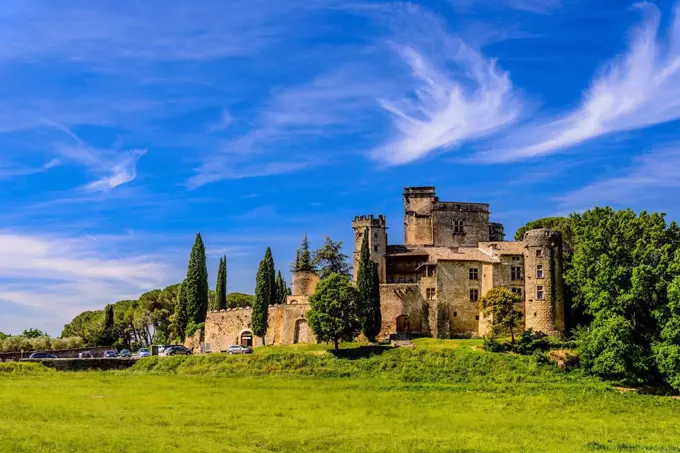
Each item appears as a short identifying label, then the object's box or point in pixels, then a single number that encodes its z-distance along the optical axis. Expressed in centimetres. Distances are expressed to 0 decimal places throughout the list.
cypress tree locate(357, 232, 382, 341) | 6919
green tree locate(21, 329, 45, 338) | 12669
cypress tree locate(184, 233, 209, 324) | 9031
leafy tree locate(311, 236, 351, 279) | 9088
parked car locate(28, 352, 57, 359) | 7419
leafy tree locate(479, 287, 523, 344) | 6488
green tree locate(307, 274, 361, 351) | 6550
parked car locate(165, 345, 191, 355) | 7644
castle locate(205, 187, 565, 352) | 6719
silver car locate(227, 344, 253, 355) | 7275
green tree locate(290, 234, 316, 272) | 9028
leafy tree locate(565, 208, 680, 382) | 5422
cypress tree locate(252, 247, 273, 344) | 7975
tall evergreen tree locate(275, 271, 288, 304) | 9362
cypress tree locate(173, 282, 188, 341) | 9294
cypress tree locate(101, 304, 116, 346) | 10625
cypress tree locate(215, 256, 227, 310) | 9182
